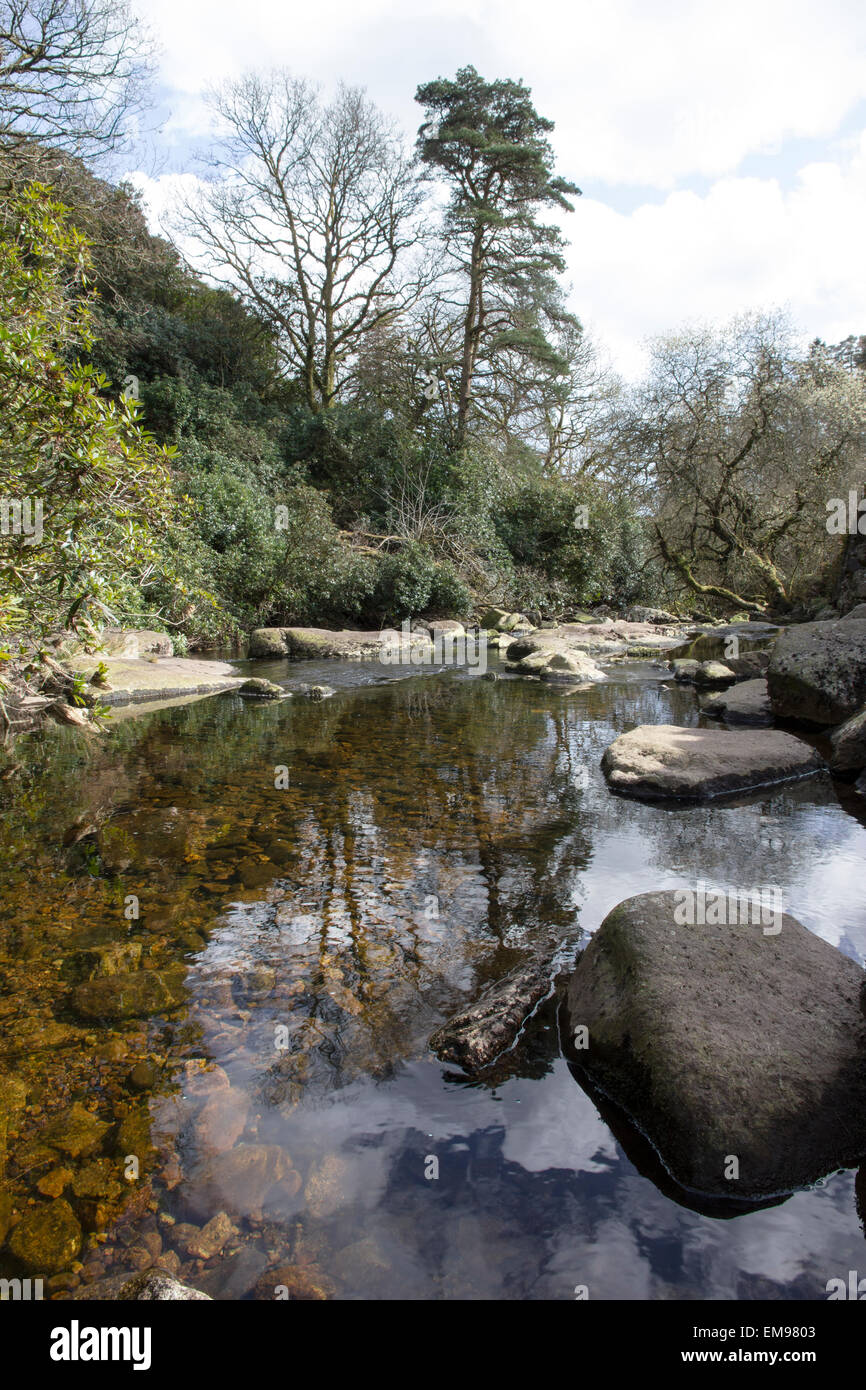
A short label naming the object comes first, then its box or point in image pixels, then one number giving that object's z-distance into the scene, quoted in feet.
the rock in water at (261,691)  36.78
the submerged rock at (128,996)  10.92
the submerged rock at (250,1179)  7.86
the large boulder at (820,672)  27.94
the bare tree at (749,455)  61.11
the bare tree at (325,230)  73.56
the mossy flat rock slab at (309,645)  50.72
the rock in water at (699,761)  21.48
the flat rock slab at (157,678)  35.45
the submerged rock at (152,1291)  6.48
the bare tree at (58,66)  37.40
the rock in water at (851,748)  23.34
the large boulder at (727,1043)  8.17
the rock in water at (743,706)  31.22
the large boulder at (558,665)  42.75
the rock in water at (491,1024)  10.00
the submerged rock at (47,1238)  7.11
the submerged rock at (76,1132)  8.45
